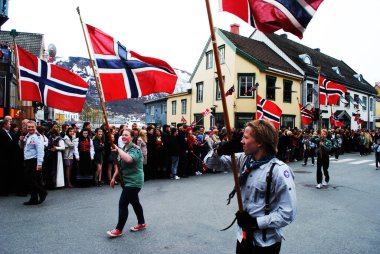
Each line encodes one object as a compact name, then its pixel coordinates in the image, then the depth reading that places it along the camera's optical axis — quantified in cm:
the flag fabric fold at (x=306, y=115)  1290
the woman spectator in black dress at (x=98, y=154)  931
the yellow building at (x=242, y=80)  2439
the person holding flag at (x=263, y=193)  227
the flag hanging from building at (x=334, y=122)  1918
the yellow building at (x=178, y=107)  3053
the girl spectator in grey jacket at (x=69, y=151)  879
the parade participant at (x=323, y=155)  923
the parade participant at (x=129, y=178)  465
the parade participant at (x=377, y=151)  1412
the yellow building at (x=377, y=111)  4327
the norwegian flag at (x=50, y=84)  557
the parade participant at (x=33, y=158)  655
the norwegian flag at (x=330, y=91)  1277
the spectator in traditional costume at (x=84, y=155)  895
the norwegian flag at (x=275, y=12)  344
